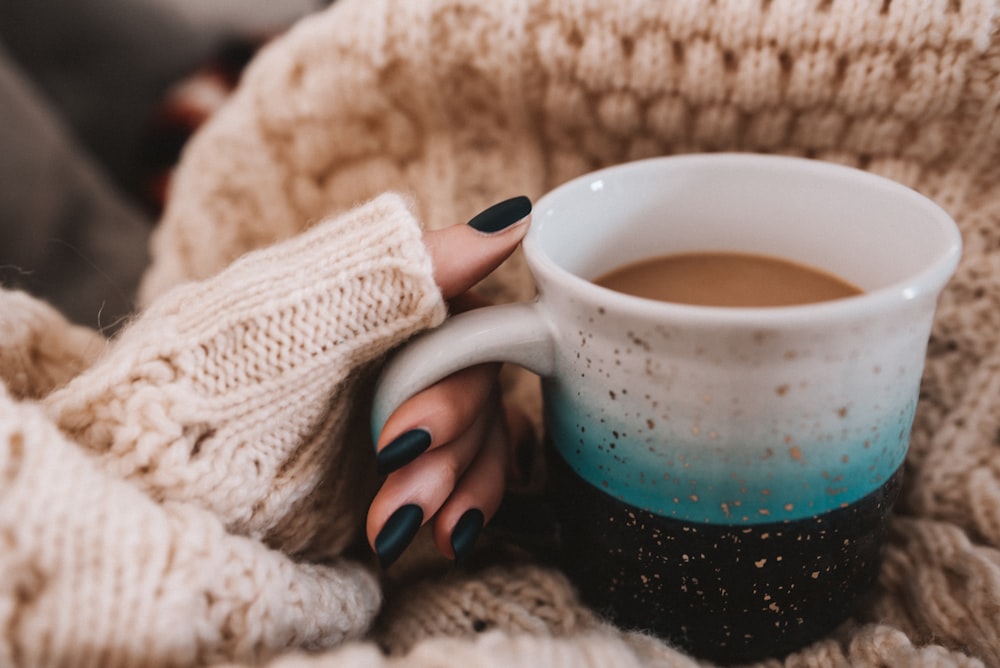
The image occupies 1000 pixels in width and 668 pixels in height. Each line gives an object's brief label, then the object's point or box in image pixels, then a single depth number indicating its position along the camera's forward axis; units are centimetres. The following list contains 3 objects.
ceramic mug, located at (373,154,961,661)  30
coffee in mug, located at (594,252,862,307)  42
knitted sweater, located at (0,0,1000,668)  30
